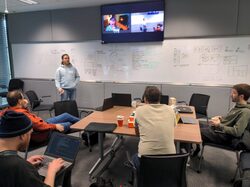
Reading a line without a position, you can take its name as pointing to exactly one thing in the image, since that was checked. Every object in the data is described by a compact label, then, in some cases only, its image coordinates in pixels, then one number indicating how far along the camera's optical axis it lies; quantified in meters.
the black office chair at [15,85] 5.57
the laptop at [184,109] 2.98
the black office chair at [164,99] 3.34
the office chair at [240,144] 2.26
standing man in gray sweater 4.60
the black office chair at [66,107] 3.31
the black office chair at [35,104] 4.37
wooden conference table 2.06
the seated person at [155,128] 1.80
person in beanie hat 1.07
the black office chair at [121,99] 3.33
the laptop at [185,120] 2.51
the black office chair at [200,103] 3.73
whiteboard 4.18
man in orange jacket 2.45
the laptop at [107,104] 3.08
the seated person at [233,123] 2.27
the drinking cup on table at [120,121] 2.40
